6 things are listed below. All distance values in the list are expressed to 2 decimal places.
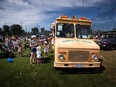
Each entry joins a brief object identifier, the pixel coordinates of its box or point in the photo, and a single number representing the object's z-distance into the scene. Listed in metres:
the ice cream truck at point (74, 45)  4.11
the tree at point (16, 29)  50.32
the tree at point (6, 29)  47.05
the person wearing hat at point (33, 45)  5.16
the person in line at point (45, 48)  6.78
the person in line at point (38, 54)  5.31
